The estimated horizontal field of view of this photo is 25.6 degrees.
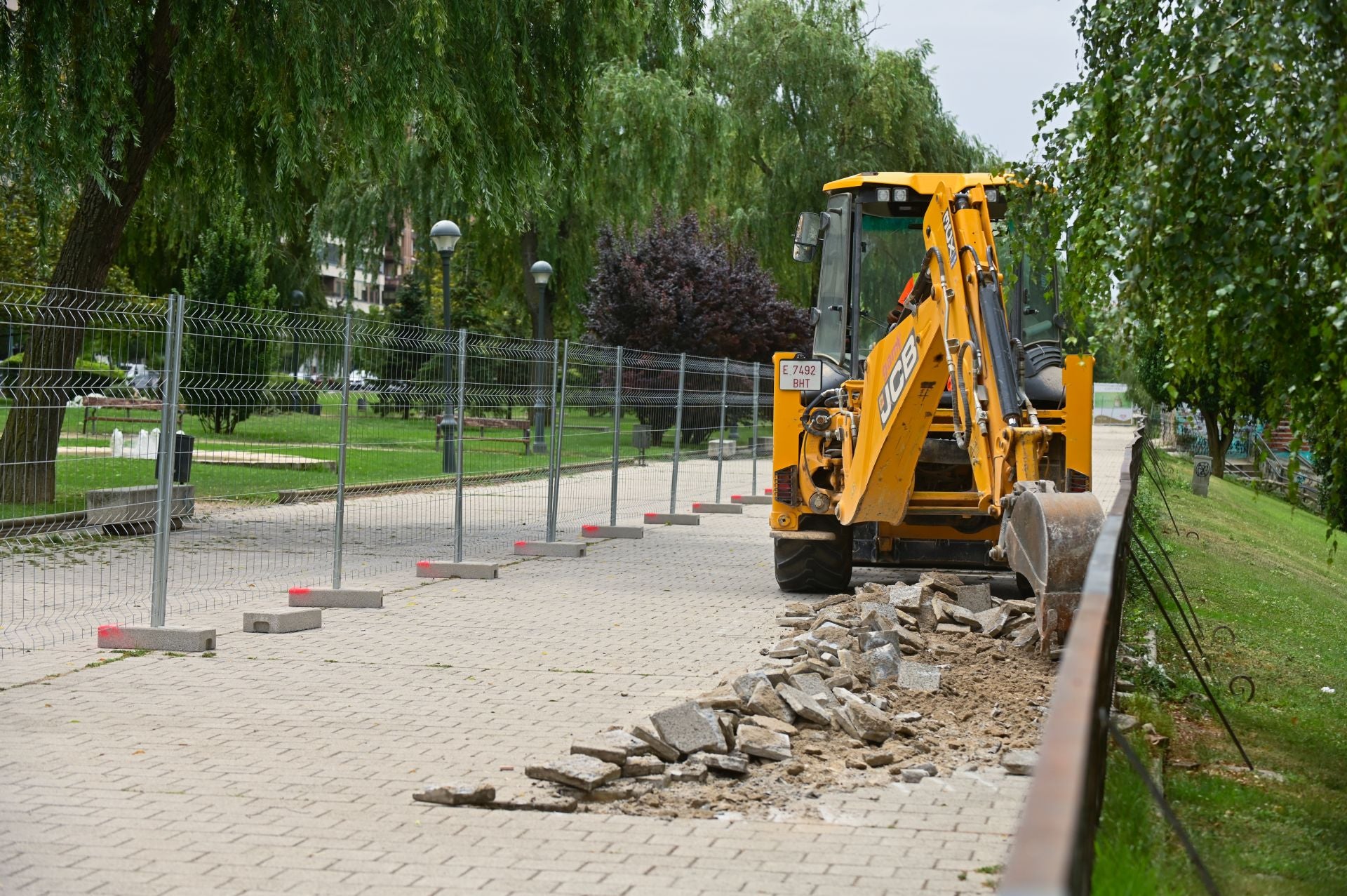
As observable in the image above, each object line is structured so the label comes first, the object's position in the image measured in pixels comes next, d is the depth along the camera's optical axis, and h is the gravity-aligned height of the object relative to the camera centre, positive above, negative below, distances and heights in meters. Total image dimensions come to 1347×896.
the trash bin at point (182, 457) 20.65 -1.02
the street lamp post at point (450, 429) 25.28 -0.80
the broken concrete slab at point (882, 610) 18.51 -1.60
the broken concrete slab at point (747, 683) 13.59 -1.55
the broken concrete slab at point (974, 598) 20.83 -1.67
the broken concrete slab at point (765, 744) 12.21 -1.62
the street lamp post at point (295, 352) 20.89 -0.17
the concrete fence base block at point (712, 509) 41.39 -2.21
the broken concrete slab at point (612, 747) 11.58 -1.59
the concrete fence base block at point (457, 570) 25.05 -1.97
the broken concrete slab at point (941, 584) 21.28 -1.62
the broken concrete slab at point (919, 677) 15.19 -1.64
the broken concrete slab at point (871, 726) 13.01 -1.62
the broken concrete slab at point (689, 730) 12.00 -1.56
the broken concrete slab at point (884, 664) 15.47 -1.61
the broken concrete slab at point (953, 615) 19.28 -1.65
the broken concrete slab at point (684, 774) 11.55 -1.66
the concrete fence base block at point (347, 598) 21.22 -1.91
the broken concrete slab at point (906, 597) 19.56 -1.60
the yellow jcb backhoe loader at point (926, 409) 14.83 -0.35
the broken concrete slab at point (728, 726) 12.36 -1.59
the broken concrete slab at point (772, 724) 12.71 -1.60
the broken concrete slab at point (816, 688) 13.78 -1.58
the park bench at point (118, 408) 17.98 -0.56
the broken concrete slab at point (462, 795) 10.89 -1.68
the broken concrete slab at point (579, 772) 11.15 -1.63
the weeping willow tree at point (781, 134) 68.08 +5.40
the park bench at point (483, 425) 25.61 -0.79
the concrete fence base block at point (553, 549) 29.14 -2.04
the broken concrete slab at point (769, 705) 13.20 -1.58
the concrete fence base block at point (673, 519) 37.42 -2.17
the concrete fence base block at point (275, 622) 18.92 -1.88
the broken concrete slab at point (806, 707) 13.25 -1.58
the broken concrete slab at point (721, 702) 13.27 -1.58
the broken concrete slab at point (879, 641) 16.72 -1.60
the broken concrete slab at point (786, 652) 16.78 -1.69
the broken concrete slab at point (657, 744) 11.90 -1.60
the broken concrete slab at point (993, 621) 18.53 -1.63
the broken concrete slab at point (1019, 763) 12.28 -1.65
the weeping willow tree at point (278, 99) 25.16 +2.16
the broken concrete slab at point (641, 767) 11.58 -1.64
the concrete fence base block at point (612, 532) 33.24 -2.10
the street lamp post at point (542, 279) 57.81 +1.23
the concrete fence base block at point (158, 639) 17.17 -1.84
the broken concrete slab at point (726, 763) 11.76 -1.64
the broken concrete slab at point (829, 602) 21.37 -1.79
